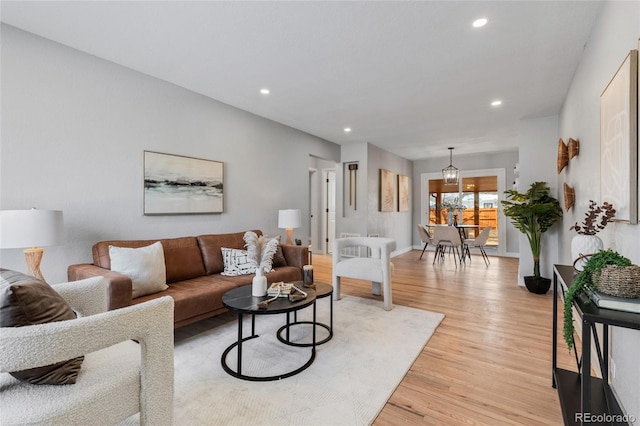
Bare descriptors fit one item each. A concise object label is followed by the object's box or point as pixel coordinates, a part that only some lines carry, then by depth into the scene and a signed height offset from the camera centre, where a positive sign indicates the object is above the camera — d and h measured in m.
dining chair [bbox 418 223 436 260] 6.46 -0.46
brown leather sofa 2.30 -0.56
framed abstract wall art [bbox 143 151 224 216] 3.14 +0.35
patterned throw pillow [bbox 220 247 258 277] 3.25 -0.53
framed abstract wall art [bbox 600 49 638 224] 1.42 +0.40
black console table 1.02 -0.65
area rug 1.65 -1.08
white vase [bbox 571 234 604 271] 1.56 -0.17
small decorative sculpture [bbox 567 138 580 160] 2.72 +0.63
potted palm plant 3.94 -0.02
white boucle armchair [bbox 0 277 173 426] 0.94 -0.62
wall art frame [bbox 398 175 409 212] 7.45 +0.56
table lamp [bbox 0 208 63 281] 1.91 -0.11
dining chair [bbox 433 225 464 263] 5.93 -0.46
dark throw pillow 1.02 -0.35
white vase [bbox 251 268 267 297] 2.24 -0.54
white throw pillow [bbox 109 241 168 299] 2.43 -0.44
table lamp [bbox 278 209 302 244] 4.18 -0.06
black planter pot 3.95 -0.93
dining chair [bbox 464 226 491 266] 5.93 -0.51
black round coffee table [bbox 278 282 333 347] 2.42 -1.00
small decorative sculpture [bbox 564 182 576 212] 2.95 +0.19
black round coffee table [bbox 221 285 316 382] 1.97 -0.63
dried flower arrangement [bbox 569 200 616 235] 1.51 -0.02
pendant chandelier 6.32 +0.85
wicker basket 1.09 -0.25
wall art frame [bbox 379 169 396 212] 6.56 +0.55
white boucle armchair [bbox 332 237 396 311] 3.28 -0.58
